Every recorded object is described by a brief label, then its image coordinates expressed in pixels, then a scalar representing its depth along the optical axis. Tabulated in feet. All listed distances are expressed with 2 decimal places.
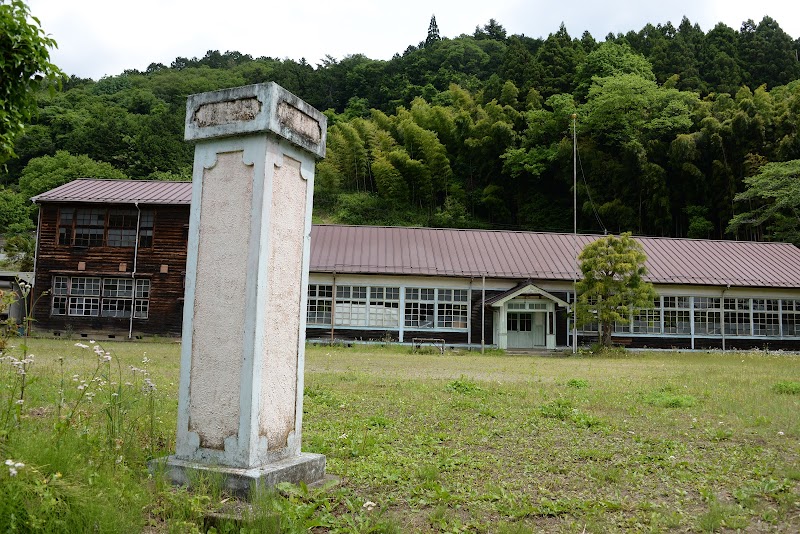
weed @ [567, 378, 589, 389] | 31.68
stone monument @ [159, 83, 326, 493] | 12.38
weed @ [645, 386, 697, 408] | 24.52
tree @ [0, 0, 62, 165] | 13.73
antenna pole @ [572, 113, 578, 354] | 66.90
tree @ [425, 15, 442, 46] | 255.25
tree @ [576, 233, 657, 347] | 65.10
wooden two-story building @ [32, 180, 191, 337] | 73.05
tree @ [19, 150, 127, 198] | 139.23
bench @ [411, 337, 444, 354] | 70.91
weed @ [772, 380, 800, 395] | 28.35
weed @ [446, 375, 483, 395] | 28.07
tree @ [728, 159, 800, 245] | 85.10
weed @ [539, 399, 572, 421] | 21.81
